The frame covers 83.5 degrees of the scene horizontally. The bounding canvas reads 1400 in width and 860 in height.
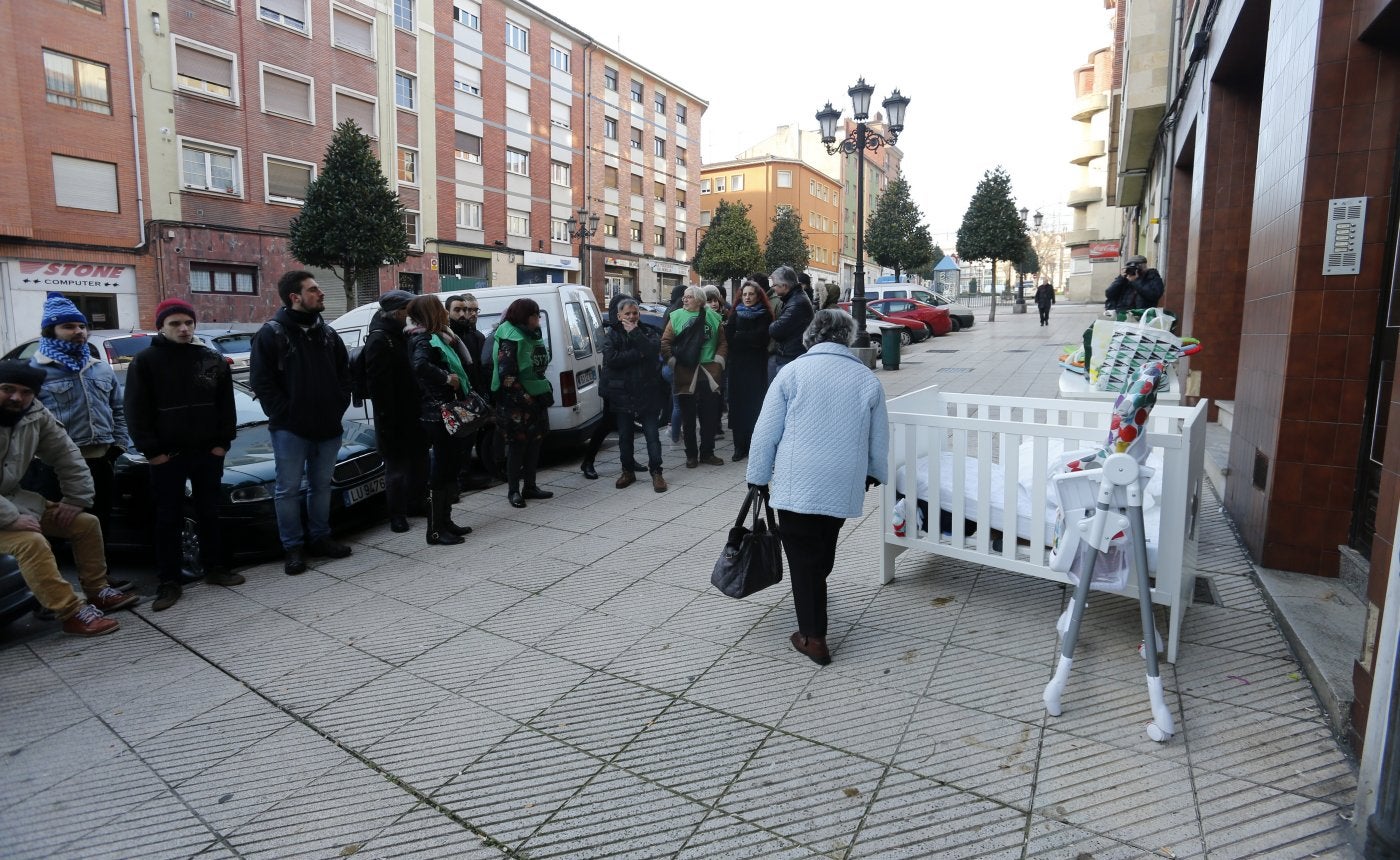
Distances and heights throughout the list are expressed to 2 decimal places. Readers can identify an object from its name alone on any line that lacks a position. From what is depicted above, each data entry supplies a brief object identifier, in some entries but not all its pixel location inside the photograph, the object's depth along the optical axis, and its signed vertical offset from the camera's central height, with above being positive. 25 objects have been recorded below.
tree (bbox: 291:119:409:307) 24.19 +3.04
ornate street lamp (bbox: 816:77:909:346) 14.10 +3.62
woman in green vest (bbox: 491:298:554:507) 6.59 -0.59
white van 7.99 -0.32
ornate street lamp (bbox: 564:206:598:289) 35.81 +4.25
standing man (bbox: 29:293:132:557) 5.13 -0.56
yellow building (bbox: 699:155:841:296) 63.66 +10.32
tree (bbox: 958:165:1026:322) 36.38 +4.47
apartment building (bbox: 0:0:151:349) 21.44 +4.03
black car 5.36 -1.36
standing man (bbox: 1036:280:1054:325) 27.86 +0.84
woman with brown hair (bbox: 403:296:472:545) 5.77 -0.59
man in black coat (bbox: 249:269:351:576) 5.11 -0.55
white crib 3.29 -0.75
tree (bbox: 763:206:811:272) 50.34 +4.83
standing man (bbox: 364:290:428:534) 5.69 -0.65
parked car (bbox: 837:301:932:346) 24.11 -0.26
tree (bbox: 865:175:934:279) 46.16 +5.08
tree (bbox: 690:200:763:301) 45.81 +4.15
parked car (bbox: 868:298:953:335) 26.17 +0.29
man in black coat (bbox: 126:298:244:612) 4.70 -0.70
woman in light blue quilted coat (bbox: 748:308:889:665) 3.48 -0.59
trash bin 16.42 -0.64
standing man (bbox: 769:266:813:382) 7.25 +0.04
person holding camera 8.48 +0.39
